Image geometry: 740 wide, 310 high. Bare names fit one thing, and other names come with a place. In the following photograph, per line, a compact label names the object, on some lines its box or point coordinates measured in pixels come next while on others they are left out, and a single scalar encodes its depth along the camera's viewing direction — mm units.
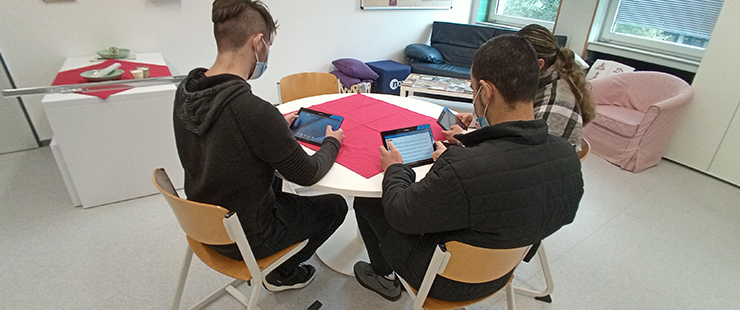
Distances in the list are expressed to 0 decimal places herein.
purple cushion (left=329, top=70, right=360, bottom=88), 3834
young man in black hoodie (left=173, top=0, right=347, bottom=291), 1089
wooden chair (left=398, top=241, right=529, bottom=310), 998
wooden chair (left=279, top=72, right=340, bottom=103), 2387
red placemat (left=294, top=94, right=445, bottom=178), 1426
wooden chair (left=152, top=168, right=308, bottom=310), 1060
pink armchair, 2823
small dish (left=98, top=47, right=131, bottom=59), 2766
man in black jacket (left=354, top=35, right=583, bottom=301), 943
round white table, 1330
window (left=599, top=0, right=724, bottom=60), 3275
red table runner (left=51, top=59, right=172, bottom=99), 2114
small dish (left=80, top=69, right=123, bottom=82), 2279
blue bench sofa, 4289
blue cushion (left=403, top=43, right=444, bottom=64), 4352
